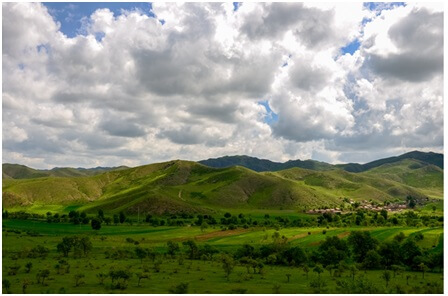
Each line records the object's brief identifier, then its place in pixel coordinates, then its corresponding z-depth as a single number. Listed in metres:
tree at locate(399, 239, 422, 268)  114.88
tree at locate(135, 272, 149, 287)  82.00
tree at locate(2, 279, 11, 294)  70.16
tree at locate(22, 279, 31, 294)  71.66
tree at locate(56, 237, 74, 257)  124.46
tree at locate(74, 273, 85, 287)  77.97
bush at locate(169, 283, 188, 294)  71.32
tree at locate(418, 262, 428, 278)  99.12
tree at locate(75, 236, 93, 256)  126.94
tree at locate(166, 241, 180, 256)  128.86
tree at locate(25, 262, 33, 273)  93.38
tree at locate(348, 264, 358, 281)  96.57
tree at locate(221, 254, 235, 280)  90.24
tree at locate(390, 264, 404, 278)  104.03
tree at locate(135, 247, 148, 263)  118.44
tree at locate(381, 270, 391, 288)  86.72
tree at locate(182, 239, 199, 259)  126.46
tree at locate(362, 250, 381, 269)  110.95
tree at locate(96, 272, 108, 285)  81.34
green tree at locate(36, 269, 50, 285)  79.49
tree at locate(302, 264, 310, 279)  95.44
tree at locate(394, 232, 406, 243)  143.25
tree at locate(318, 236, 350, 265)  114.31
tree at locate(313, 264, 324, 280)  95.24
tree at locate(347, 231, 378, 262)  125.94
